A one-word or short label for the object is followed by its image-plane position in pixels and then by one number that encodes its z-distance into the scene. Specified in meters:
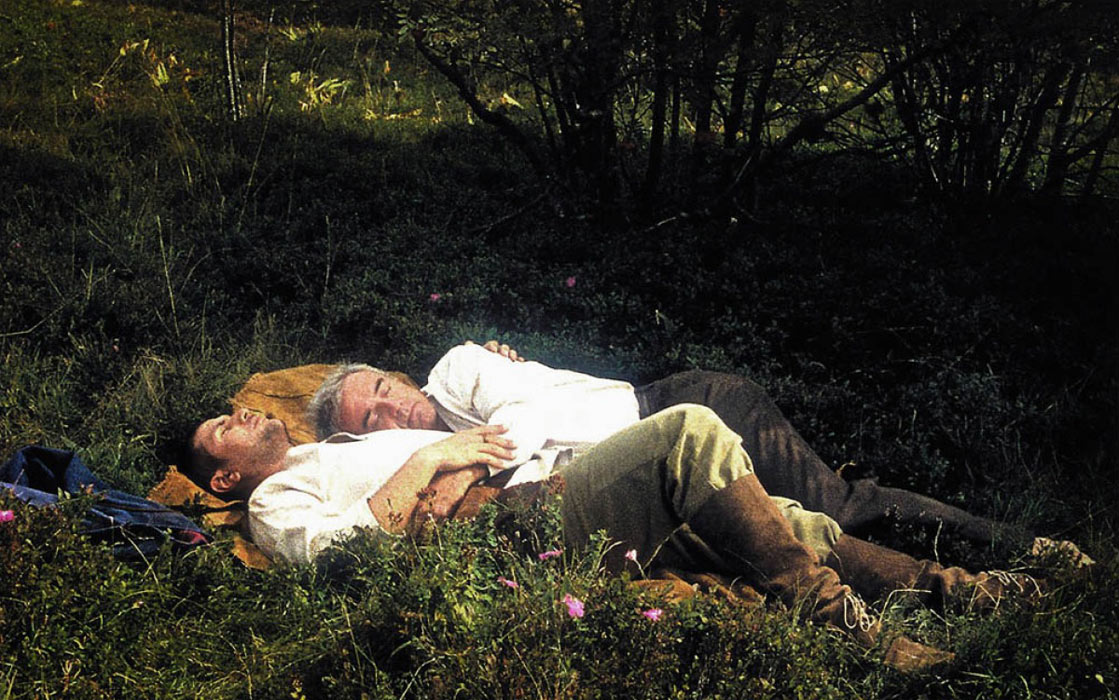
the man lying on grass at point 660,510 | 3.86
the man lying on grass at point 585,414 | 4.45
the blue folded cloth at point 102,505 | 3.93
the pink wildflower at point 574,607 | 3.20
